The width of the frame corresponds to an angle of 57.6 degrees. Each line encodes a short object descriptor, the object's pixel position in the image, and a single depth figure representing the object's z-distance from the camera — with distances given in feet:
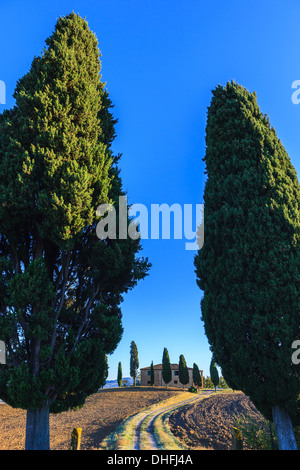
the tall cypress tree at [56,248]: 28.45
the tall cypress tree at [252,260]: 27.50
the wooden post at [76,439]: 30.22
